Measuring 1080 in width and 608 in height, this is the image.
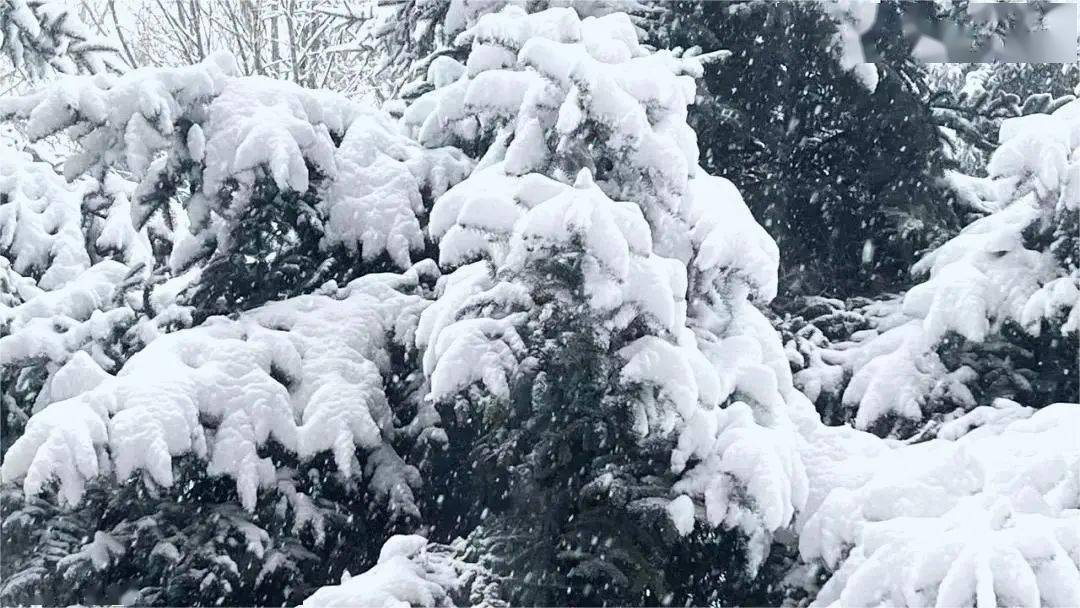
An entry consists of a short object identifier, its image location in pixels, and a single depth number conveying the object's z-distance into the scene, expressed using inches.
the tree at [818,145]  201.8
